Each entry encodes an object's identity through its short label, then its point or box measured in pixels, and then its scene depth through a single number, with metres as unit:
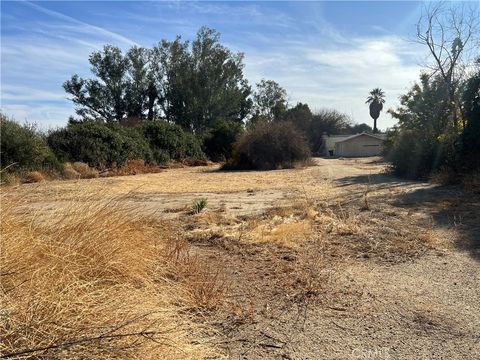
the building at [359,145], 68.00
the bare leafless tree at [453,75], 20.80
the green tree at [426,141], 19.06
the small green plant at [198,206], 10.14
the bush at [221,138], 42.22
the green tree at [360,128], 100.03
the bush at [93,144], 25.56
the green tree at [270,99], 76.06
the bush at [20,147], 20.91
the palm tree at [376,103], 94.62
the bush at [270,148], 31.27
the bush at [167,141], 35.28
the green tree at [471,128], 15.84
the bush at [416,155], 19.02
